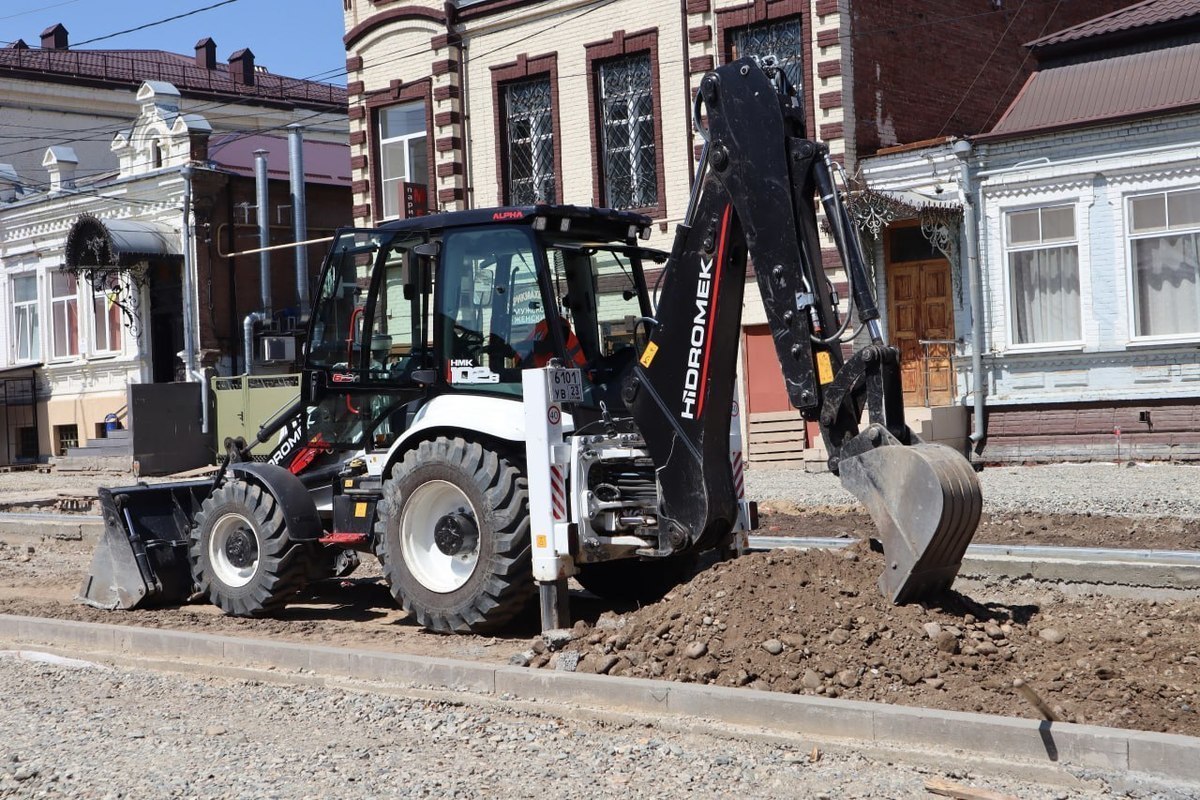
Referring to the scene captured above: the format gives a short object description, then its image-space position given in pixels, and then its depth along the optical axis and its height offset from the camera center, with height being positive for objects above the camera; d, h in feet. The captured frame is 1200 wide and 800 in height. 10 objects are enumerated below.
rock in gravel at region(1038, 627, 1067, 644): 24.48 -4.80
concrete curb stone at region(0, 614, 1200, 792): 18.72 -5.25
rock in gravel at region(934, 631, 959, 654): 23.28 -4.59
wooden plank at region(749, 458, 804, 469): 71.87 -4.44
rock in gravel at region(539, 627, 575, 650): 26.91 -4.90
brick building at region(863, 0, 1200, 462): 63.98 +5.54
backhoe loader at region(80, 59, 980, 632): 25.44 -0.49
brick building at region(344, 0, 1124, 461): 72.18 +17.02
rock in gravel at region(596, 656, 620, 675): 25.38 -5.13
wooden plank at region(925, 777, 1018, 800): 18.40 -5.67
